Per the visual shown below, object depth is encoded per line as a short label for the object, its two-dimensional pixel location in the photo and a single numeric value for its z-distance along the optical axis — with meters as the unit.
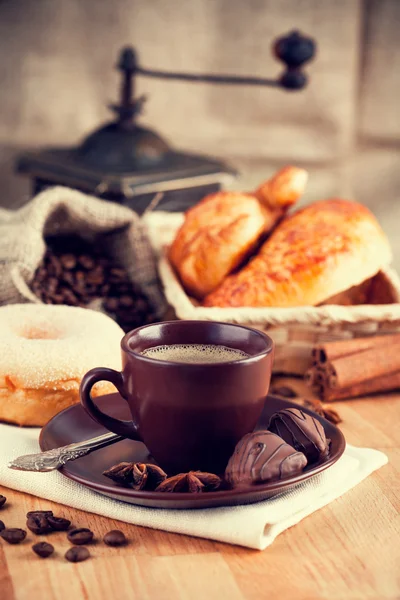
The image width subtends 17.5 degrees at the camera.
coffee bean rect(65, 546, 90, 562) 0.60
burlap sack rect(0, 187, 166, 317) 0.87
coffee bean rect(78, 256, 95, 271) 0.92
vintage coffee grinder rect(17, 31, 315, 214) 1.07
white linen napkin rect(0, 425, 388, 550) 0.61
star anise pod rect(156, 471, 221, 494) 0.62
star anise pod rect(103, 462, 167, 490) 0.63
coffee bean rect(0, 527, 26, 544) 0.61
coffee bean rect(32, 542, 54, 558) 0.60
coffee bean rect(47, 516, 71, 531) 0.62
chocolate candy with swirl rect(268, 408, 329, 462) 0.65
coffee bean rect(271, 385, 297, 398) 0.82
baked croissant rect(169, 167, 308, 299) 0.90
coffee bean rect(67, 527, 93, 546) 0.61
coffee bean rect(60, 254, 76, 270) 0.91
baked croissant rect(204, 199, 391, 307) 0.84
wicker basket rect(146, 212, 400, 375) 0.82
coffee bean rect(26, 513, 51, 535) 0.62
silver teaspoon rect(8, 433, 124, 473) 0.64
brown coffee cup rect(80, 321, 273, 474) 0.62
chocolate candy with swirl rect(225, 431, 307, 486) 0.62
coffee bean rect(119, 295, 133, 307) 0.91
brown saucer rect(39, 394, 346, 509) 0.61
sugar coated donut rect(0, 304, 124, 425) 0.73
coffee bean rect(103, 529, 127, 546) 0.61
